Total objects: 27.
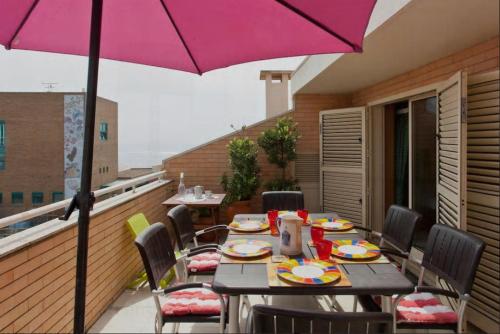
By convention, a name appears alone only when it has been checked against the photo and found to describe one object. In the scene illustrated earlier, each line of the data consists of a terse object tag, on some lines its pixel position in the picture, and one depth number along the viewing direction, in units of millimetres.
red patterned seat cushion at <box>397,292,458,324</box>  1946
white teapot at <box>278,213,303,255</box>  2119
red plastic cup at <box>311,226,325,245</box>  2163
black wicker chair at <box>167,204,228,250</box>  2789
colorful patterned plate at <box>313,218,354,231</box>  2762
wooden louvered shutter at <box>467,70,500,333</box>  2619
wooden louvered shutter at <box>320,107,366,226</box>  5109
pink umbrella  1298
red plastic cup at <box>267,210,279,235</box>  2651
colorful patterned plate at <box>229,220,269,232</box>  2742
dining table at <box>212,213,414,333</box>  1636
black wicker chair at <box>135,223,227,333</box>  1947
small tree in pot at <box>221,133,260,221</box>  5426
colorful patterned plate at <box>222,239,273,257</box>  2117
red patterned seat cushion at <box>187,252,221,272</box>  2760
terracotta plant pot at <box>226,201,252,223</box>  5461
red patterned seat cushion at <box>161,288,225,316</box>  2020
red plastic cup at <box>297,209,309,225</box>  2832
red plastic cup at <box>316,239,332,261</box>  2010
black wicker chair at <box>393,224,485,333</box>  1867
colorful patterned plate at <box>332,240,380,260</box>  2057
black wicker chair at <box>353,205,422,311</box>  2658
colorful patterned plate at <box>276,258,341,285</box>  1688
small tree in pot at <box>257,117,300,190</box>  5512
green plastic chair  3537
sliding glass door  3900
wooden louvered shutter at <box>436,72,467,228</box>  2578
